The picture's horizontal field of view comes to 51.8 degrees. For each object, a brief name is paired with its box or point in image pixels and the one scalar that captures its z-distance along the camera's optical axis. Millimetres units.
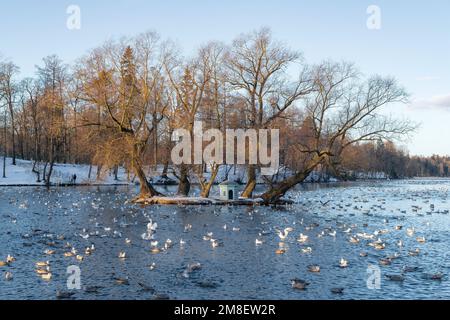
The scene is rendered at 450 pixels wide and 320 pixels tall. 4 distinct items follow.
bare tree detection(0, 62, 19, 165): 63719
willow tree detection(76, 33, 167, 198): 37281
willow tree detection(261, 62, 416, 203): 36719
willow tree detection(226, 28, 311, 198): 38312
